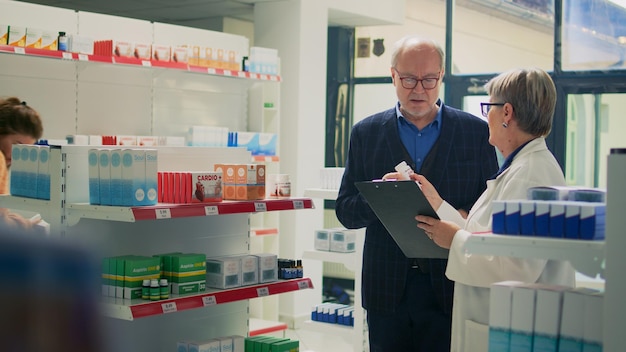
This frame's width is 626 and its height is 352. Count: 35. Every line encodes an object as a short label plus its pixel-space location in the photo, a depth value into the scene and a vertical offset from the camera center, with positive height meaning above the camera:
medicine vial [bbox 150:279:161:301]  3.65 -0.58
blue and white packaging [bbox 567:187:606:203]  2.33 -0.08
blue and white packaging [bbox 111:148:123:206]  3.57 -0.07
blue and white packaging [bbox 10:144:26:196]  3.99 -0.05
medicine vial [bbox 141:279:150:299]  3.66 -0.58
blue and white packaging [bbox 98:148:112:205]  3.61 -0.06
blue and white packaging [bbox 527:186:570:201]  2.33 -0.07
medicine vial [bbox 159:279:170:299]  3.69 -0.58
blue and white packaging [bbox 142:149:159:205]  3.59 -0.07
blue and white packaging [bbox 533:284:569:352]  2.23 -0.42
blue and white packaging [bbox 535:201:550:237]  2.18 -0.13
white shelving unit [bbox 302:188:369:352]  5.80 -0.90
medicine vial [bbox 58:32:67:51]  5.93 +0.87
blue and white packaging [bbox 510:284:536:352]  2.27 -0.42
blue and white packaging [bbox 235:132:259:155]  7.26 +0.21
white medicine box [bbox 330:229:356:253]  6.09 -0.57
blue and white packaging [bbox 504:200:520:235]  2.22 -0.14
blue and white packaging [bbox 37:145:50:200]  3.82 -0.07
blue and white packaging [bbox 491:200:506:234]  2.26 -0.14
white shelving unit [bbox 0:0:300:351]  3.78 +0.31
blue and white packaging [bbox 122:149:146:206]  3.54 -0.06
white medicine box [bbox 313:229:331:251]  6.19 -0.58
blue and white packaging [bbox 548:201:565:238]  2.17 -0.13
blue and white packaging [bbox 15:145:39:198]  3.89 -0.05
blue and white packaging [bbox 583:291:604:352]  2.17 -0.42
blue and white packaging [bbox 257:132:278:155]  7.41 +0.19
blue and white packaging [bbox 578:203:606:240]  2.14 -0.14
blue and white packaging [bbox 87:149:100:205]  3.65 -0.08
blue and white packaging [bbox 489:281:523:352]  2.30 -0.43
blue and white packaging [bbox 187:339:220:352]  4.05 -0.93
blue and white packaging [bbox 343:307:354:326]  6.04 -1.14
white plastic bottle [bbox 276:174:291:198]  4.37 -0.12
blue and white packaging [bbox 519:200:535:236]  2.20 -0.13
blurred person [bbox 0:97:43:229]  4.55 +0.20
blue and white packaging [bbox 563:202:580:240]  2.16 -0.14
